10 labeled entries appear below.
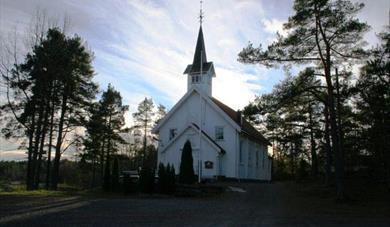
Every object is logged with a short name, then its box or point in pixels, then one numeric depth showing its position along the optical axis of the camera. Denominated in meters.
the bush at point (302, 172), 45.32
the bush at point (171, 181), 24.31
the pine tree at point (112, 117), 50.69
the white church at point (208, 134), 36.50
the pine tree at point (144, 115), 64.50
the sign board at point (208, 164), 36.25
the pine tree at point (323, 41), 20.55
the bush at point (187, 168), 26.17
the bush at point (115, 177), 27.19
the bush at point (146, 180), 24.64
